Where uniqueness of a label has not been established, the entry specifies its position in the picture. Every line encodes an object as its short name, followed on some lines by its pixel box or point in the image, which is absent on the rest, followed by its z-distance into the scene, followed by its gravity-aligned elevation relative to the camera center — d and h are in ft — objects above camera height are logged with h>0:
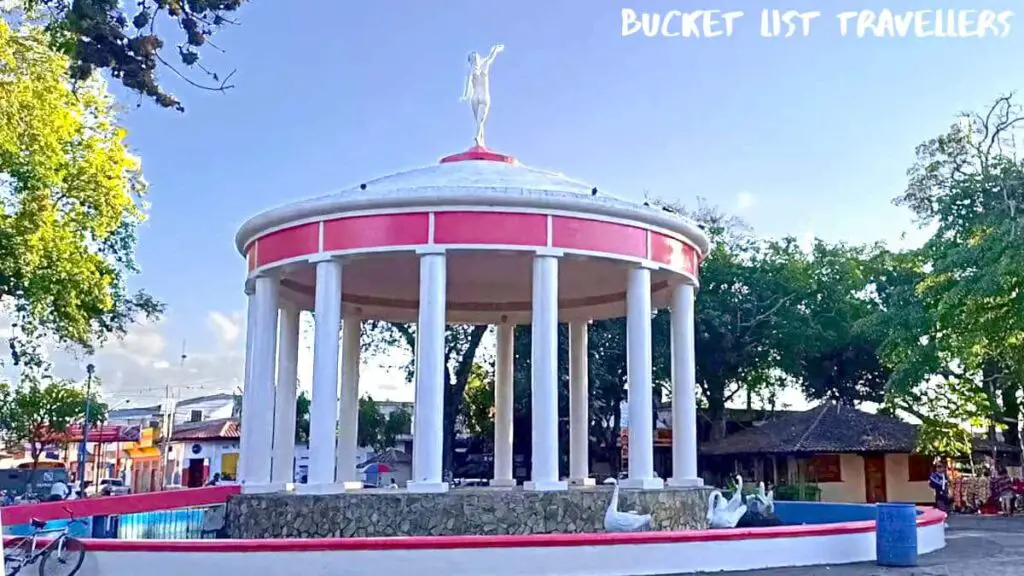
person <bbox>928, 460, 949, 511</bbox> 113.91 -3.47
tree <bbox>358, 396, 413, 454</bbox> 203.10 +6.11
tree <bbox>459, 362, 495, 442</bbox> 155.02 +7.76
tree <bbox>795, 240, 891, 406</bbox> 126.93 +16.08
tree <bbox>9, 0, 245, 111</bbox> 30.68 +13.28
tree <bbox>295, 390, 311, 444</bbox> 187.52 +6.75
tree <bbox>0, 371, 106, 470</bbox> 173.47 +7.60
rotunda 51.13 +11.05
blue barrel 44.93 -3.54
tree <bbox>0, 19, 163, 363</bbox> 76.02 +20.96
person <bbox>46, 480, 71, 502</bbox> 103.33 -4.08
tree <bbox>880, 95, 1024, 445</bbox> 77.66 +15.31
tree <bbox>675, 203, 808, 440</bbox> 124.67 +19.04
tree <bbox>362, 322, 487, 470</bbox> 123.13 +14.28
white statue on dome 64.59 +24.72
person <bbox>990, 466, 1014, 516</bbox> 106.73 -3.65
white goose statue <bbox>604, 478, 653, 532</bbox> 46.16 -3.04
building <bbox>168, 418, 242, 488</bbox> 179.63 +0.93
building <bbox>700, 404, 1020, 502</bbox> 118.32 +0.37
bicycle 38.24 -4.05
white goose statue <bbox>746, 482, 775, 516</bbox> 63.26 -2.95
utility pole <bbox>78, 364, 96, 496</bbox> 120.93 +4.04
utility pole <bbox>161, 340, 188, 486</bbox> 187.45 +5.23
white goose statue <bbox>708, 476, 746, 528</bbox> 53.67 -2.95
